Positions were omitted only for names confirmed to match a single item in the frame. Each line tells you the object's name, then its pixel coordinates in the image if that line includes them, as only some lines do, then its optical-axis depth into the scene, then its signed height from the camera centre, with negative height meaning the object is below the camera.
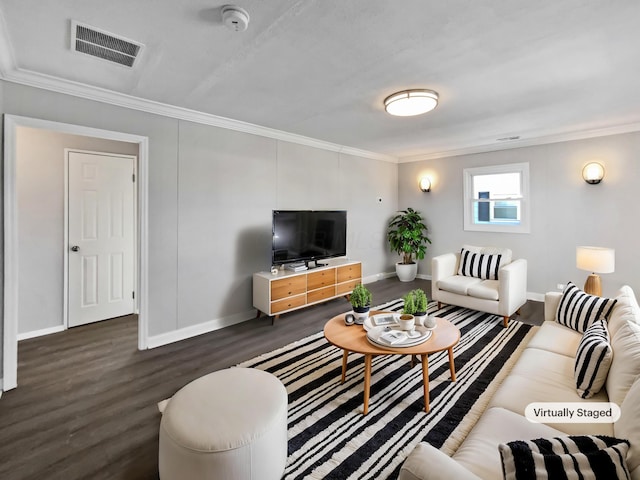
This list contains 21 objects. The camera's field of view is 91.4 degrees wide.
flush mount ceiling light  2.79 +1.27
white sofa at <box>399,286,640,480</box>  1.06 -0.80
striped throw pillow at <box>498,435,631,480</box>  0.91 -0.67
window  4.89 +0.70
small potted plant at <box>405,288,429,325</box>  2.54 -0.57
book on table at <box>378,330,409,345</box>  2.19 -0.70
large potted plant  5.92 -0.03
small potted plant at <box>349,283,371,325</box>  2.67 -0.56
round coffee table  2.14 -0.75
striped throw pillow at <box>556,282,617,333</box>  2.31 -0.53
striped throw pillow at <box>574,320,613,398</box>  1.63 -0.67
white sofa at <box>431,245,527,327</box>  3.72 -0.59
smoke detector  1.66 +1.20
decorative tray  2.19 -0.71
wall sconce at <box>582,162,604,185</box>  4.15 +0.91
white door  3.74 +0.03
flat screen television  3.99 +0.06
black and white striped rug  1.77 -1.18
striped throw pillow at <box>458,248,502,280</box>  4.24 -0.35
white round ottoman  1.32 -0.86
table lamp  3.30 -0.24
